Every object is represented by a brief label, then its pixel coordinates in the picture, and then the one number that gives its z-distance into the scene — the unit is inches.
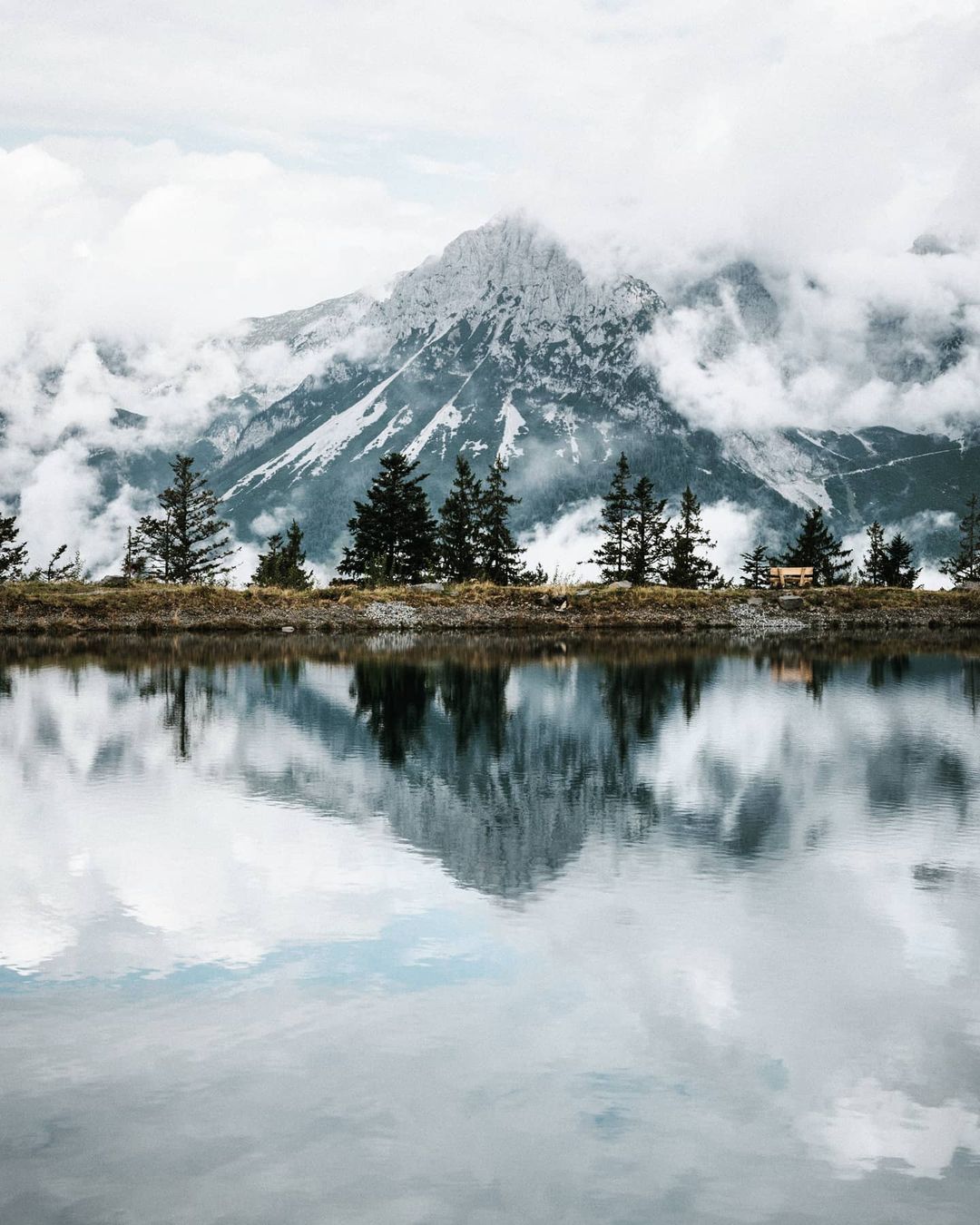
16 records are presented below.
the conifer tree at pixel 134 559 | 3390.7
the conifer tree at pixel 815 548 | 4451.3
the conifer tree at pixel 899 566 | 4232.3
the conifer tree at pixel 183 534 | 3491.6
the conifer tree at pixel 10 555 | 3245.6
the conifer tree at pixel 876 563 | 4215.1
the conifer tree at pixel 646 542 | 3769.7
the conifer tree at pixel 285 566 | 3693.4
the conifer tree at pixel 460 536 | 3585.1
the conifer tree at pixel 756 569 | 4168.1
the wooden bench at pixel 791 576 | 3634.4
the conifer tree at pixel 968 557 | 4859.7
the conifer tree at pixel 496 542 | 3585.1
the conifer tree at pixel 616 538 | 3686.0
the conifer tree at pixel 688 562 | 3858.3
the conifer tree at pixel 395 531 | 3437.5
